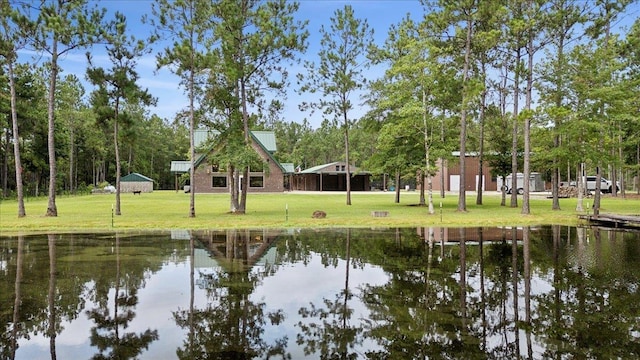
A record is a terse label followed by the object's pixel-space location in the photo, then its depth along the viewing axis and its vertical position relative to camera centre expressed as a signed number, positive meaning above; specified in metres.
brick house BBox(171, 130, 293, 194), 59.94 +0.33
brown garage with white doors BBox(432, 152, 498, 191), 65.06 +0.45
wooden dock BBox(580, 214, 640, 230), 21.39 -1.85
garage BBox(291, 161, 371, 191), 71.00 +0.48
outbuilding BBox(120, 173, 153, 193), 72.25 +0.05
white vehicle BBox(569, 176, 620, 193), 56.06 -0.54
